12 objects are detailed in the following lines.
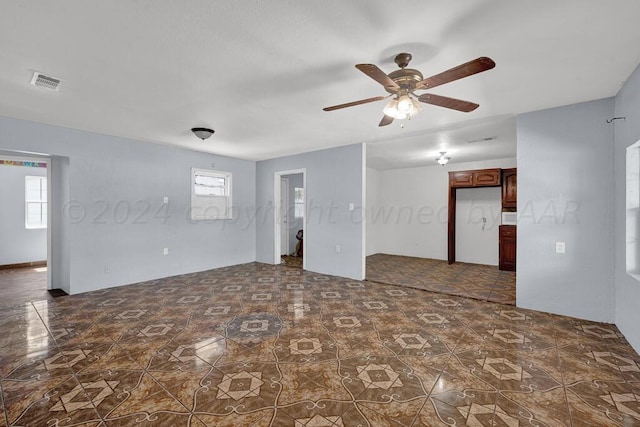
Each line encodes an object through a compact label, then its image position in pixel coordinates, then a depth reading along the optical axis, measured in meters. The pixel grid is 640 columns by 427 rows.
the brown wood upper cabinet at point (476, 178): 6.42
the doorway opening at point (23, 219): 6.19
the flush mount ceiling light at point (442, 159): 6.01
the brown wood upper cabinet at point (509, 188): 6.20
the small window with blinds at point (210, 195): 5.99
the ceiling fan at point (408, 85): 1.94
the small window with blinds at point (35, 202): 6.55
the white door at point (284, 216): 8.16
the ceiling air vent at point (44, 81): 2.64
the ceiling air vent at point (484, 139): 4.83
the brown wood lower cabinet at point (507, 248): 6.11
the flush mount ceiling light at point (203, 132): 4.18
